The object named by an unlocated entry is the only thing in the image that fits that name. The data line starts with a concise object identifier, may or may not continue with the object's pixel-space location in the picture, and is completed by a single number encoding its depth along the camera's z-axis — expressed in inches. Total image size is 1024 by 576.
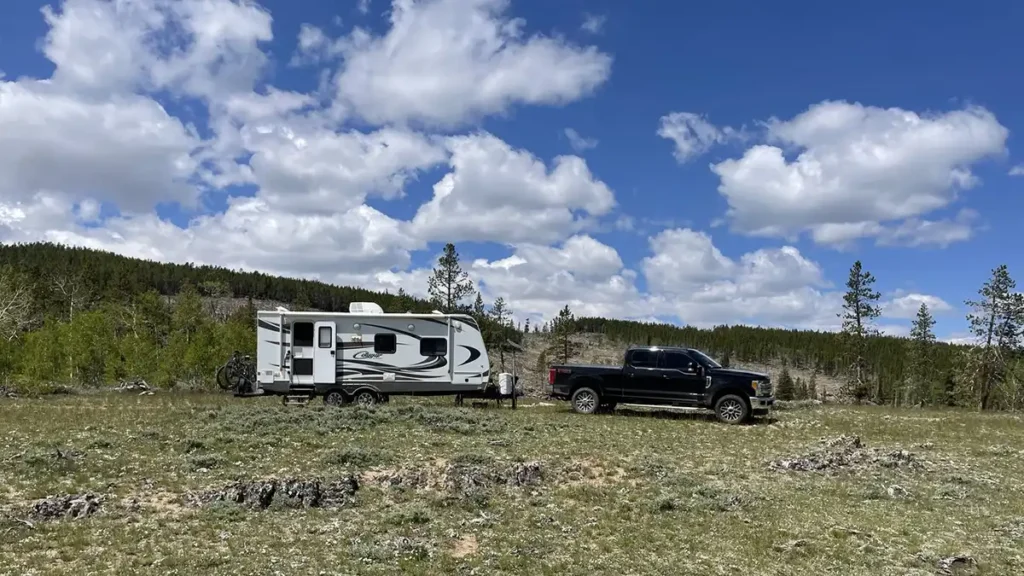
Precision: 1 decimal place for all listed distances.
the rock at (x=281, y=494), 391.5
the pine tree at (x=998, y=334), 1911.9
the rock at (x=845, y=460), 547.8
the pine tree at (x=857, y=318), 2007.9
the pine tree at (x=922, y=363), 2622.3
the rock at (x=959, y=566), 316.5
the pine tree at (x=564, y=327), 2812.5
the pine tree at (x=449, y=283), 2214.6
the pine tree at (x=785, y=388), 3363.7
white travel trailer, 884.0
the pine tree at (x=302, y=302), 4953.3
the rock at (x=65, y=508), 354.0
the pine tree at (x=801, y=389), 3914.9
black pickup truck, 829.8
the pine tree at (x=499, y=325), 2460.6
